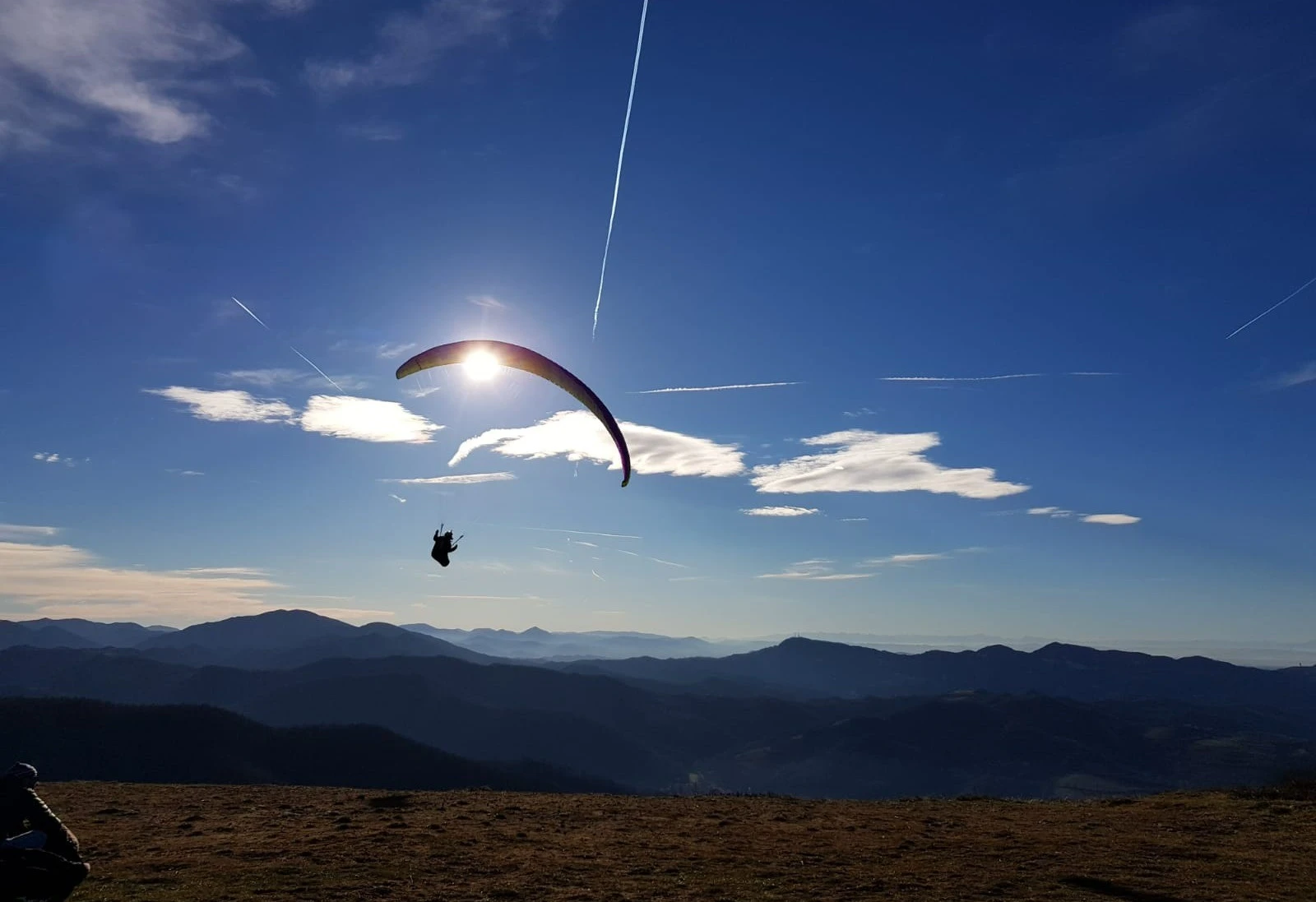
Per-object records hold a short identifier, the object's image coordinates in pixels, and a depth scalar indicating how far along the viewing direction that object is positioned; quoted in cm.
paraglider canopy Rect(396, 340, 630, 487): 2827
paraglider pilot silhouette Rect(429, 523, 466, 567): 2748
